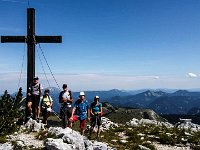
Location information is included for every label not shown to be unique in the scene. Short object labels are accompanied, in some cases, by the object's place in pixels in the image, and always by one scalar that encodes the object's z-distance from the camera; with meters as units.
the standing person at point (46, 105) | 11.15
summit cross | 10.97
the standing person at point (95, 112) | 10.42
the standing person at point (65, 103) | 10.30
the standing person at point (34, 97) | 10.76
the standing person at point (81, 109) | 9.89
